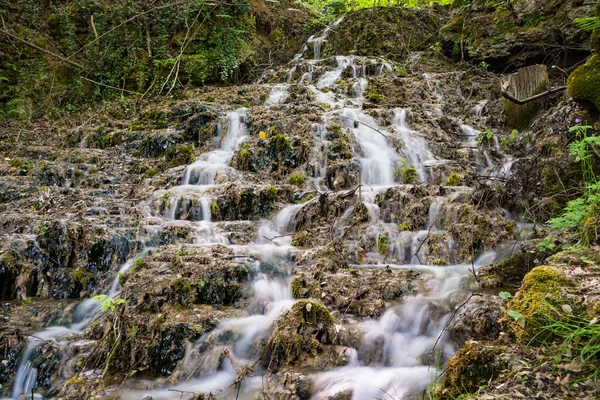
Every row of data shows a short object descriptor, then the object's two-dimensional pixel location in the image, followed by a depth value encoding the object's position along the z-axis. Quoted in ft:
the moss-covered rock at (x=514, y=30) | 29.67
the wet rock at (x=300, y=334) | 11.34
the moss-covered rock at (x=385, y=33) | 45.52
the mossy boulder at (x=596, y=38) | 15.47
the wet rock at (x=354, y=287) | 13.38
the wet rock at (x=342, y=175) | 23.53
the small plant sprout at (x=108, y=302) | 11.01
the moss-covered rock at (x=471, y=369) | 7.43
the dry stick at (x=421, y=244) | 17.01
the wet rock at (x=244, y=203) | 21.27
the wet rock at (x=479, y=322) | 10.61
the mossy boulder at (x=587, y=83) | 16.11
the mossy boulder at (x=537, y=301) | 7.68
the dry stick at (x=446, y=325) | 11.11
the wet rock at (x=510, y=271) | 13.43
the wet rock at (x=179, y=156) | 26.88
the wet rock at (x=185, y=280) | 13.87
